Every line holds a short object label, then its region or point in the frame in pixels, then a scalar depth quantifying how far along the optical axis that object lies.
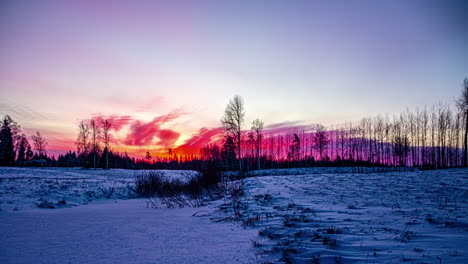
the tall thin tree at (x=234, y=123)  33.03
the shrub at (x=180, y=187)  10.09
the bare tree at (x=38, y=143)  66.38
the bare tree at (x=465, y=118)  31.10
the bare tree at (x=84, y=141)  51.88
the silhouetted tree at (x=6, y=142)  49.84
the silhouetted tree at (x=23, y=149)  61.60
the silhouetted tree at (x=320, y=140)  57.81
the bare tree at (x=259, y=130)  48.07
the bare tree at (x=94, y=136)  49.44
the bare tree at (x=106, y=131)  48.31
